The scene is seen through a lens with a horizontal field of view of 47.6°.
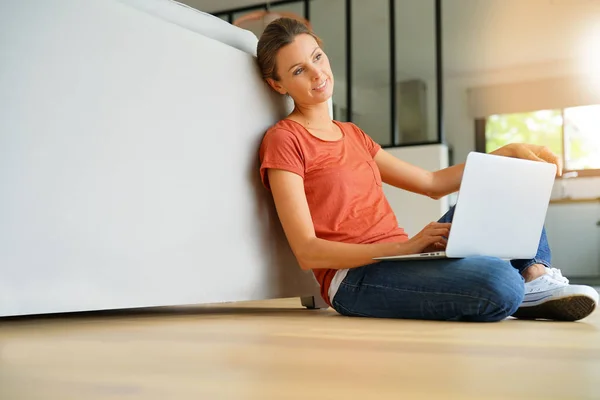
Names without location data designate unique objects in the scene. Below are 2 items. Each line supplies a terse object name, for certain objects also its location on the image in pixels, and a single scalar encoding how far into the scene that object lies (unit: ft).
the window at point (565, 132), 22.98
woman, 4.84
